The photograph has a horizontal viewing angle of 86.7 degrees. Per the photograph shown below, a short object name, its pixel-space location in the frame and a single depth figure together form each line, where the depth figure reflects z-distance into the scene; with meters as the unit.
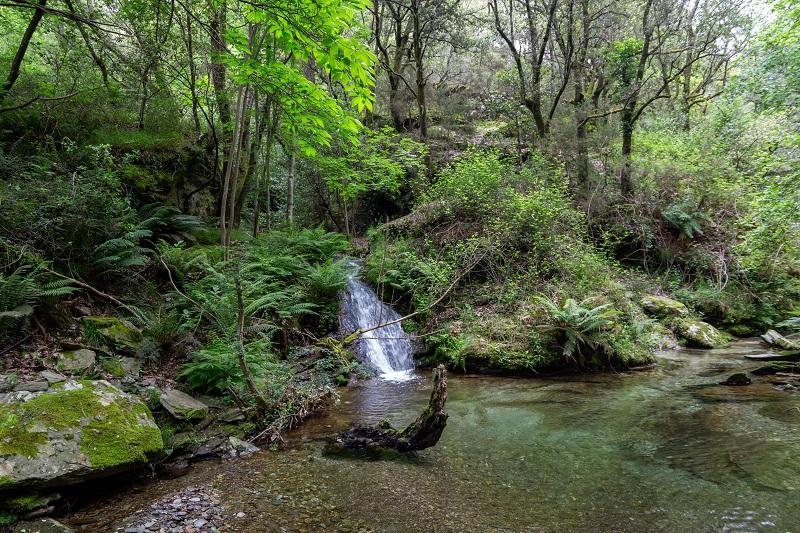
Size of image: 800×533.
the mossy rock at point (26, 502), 3.20
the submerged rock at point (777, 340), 8.96
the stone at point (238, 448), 4.72
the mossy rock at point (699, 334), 10.86
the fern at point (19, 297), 5.09
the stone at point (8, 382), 4.11
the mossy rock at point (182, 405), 5.06
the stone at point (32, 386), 4.10
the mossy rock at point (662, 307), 11.78
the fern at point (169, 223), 8.82
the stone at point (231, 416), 5.42
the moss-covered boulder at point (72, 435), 3.36
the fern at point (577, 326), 8.67
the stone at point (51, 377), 4.34
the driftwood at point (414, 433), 4.62
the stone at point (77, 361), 5.06
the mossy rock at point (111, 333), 5.78
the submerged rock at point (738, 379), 7.36
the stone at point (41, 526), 3.07
